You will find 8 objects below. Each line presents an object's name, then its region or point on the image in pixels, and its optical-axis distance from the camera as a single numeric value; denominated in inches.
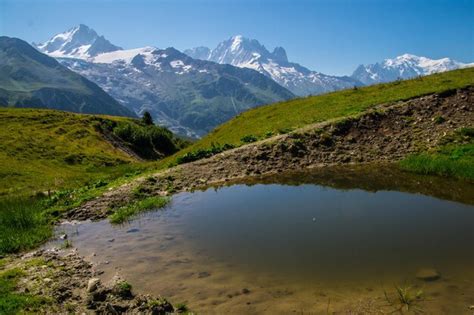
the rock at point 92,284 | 495.1
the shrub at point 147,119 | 5285.9
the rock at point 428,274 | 441.1
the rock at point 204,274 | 506.3
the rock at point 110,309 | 441.9
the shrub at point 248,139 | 1499.4
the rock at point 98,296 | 471.5
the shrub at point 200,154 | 1396.4
